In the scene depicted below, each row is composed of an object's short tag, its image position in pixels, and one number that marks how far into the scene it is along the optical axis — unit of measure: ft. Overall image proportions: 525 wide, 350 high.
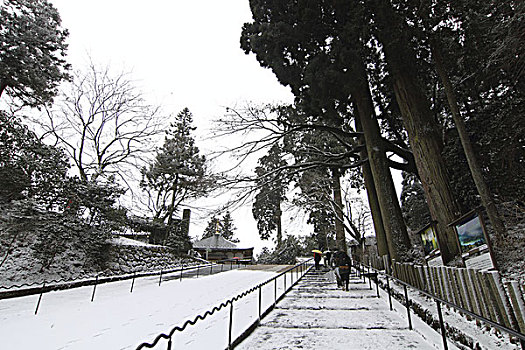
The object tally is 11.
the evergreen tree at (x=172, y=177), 63.67
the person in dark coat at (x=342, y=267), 24.59
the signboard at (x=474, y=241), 11.15
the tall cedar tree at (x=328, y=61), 25.30
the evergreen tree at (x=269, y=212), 84.89
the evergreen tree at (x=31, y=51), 32.53
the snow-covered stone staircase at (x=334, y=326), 10.18
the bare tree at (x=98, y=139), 40.60
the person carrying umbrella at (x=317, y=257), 49.32
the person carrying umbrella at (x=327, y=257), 46.58
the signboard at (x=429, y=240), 17.52
